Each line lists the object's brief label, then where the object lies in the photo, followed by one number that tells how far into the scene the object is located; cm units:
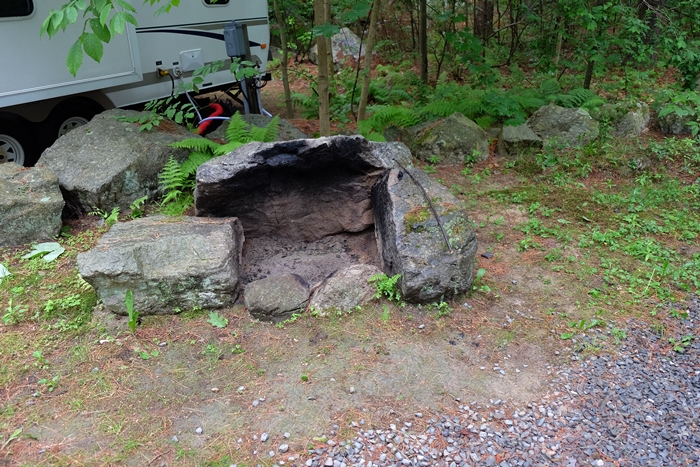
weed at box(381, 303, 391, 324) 394
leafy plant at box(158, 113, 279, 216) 554
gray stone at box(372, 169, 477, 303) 400
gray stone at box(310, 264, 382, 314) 406
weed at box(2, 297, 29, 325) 404
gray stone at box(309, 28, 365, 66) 1395
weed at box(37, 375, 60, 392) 342
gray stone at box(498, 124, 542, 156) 712
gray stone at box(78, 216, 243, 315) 390
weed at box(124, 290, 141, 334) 387
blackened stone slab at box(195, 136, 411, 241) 455
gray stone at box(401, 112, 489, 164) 718
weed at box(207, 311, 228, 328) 396
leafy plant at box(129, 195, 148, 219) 545
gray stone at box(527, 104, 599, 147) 718
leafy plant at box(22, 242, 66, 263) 487
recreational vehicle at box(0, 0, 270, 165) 607
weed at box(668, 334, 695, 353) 367
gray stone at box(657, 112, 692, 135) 749
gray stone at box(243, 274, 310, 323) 404
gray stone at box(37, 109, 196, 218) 546
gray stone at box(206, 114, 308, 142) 673
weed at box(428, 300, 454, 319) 402
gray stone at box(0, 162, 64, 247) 496
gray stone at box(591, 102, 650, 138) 752
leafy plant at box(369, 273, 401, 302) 407
